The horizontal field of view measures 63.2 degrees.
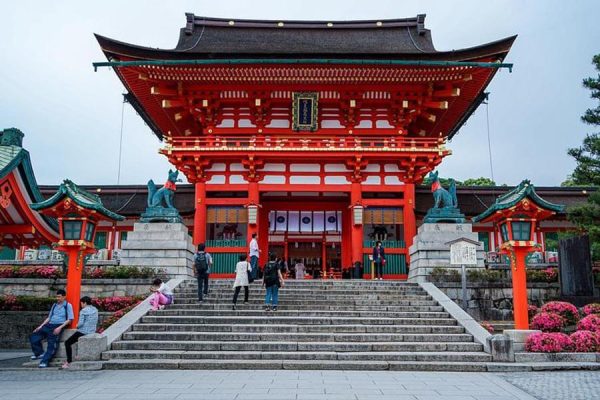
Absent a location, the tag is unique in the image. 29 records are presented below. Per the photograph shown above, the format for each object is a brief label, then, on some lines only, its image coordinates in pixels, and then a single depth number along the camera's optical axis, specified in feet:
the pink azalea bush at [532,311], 46.12
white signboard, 49.96
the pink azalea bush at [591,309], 42.96
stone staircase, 33.53
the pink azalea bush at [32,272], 52.75
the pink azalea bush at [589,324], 38.01
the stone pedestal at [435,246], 55.67
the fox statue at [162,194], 60.29
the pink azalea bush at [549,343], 34.91
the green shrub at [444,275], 53.06
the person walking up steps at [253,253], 53.67
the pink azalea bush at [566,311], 42.60
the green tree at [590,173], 53.88
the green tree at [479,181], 178.17
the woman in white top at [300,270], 83.31
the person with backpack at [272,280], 43.73
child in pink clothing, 43.32
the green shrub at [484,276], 51.80
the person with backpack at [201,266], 45.70
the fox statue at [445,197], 60.03
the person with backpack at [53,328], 34.12
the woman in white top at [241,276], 44.74
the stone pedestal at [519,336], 35.94
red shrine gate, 66.95
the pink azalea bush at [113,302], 47.60
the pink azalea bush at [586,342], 35.06
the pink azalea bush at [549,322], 39.60
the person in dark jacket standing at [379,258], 63.62
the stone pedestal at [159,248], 56.24
